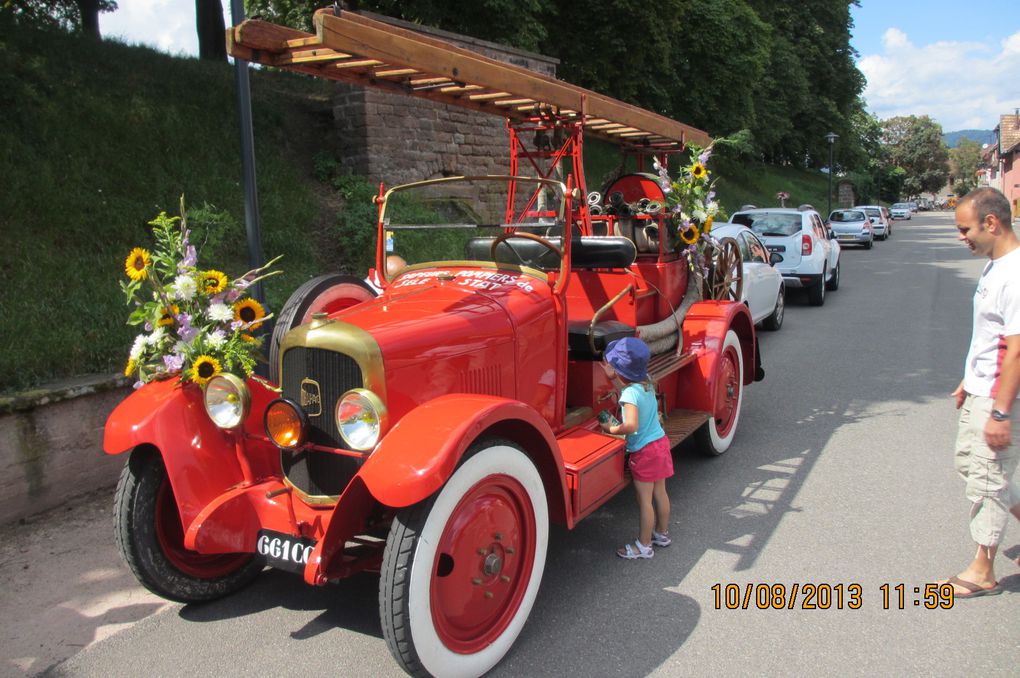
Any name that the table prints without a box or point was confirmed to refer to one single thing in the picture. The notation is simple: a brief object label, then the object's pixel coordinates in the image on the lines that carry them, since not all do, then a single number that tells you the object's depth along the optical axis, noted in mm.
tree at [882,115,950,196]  92812
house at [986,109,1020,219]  59562
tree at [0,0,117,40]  10047
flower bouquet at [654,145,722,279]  5773
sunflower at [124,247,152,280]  3447
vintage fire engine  2785
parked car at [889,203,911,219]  55344
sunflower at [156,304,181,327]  3508
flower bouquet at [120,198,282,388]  3436
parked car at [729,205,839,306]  12836
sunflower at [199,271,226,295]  3557
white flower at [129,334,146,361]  3525
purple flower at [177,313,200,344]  3461
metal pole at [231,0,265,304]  5555
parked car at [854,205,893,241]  31531
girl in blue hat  3785
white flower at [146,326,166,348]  3492
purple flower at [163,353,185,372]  3404
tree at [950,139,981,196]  110562
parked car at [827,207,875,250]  26141
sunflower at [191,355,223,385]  3346
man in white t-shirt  3217
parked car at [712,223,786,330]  9791
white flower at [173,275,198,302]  3482
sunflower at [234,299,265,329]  3627
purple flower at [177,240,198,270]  3554
